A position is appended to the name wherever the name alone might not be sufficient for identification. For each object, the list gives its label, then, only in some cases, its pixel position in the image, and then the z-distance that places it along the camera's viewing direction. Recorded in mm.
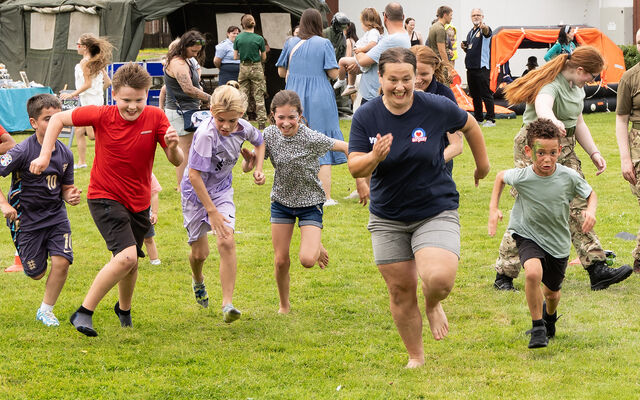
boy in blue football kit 11439
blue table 32583
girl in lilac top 10914
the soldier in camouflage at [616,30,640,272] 13214
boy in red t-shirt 10482
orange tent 37069
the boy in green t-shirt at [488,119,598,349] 10073
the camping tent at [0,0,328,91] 34280
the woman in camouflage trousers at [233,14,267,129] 31318
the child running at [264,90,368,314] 11510
